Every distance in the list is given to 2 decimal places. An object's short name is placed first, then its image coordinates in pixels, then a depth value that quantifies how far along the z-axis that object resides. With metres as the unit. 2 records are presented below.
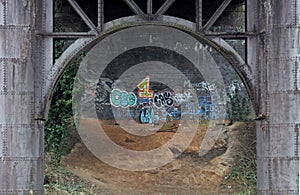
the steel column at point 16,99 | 14.46
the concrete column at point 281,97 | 14.42
